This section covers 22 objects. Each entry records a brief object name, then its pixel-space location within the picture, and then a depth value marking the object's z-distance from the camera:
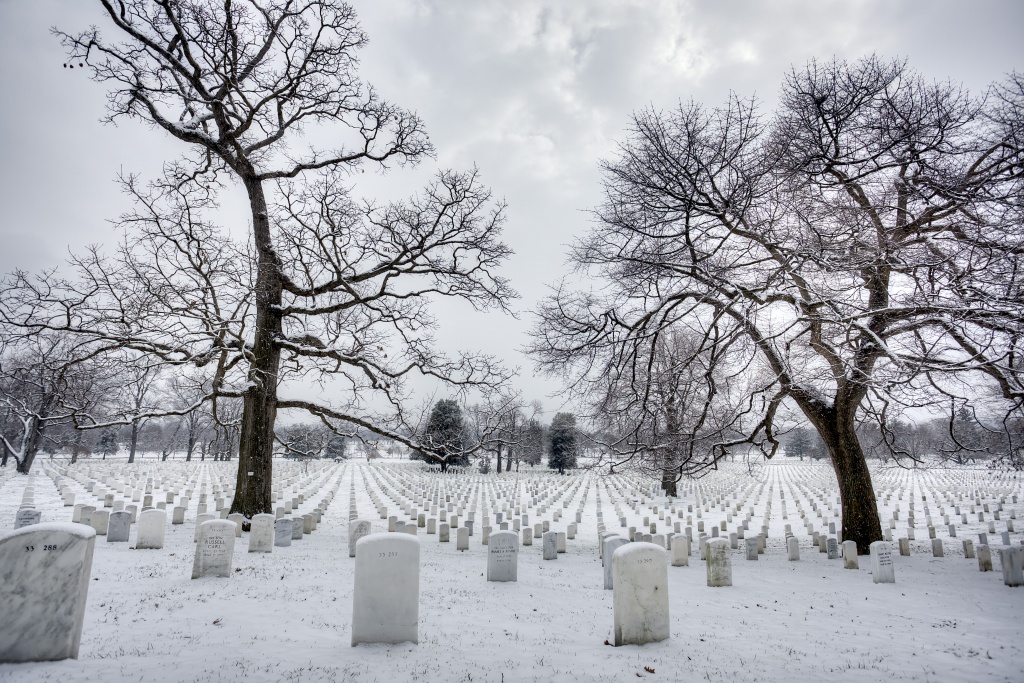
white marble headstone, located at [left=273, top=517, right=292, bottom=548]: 9.46
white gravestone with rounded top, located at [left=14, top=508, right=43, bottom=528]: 8.59
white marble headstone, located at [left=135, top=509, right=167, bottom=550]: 8.45
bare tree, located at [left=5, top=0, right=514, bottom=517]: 9.59
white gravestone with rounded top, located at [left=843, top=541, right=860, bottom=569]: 9.22
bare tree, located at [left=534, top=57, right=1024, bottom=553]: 5.21
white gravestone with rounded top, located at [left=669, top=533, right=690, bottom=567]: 9.69
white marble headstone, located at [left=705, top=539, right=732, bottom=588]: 7.81
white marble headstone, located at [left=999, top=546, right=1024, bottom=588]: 7.46
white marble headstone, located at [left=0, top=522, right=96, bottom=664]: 3.57
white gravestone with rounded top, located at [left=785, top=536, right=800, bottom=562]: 10.08
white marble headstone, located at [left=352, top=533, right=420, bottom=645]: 4.41
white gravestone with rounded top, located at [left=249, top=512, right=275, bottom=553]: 8.62
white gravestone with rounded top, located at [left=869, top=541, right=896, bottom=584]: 8.00
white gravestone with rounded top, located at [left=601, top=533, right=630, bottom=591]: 7.48
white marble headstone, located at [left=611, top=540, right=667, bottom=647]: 4.65
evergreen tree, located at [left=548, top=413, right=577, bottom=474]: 42.88
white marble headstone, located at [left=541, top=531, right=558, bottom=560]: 9.94
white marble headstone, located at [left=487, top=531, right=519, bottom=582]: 7.64
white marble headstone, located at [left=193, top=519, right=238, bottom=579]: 6.56
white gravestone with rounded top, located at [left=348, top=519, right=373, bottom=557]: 9.16
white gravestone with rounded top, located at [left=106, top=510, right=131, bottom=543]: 9.02
